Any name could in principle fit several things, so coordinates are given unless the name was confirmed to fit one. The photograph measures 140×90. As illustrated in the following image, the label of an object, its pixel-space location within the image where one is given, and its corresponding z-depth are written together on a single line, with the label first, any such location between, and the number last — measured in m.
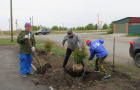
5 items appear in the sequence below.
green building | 30.22
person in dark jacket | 5.38
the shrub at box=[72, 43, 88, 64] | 6.26
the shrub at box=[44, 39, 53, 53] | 9.94
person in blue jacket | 5.21
